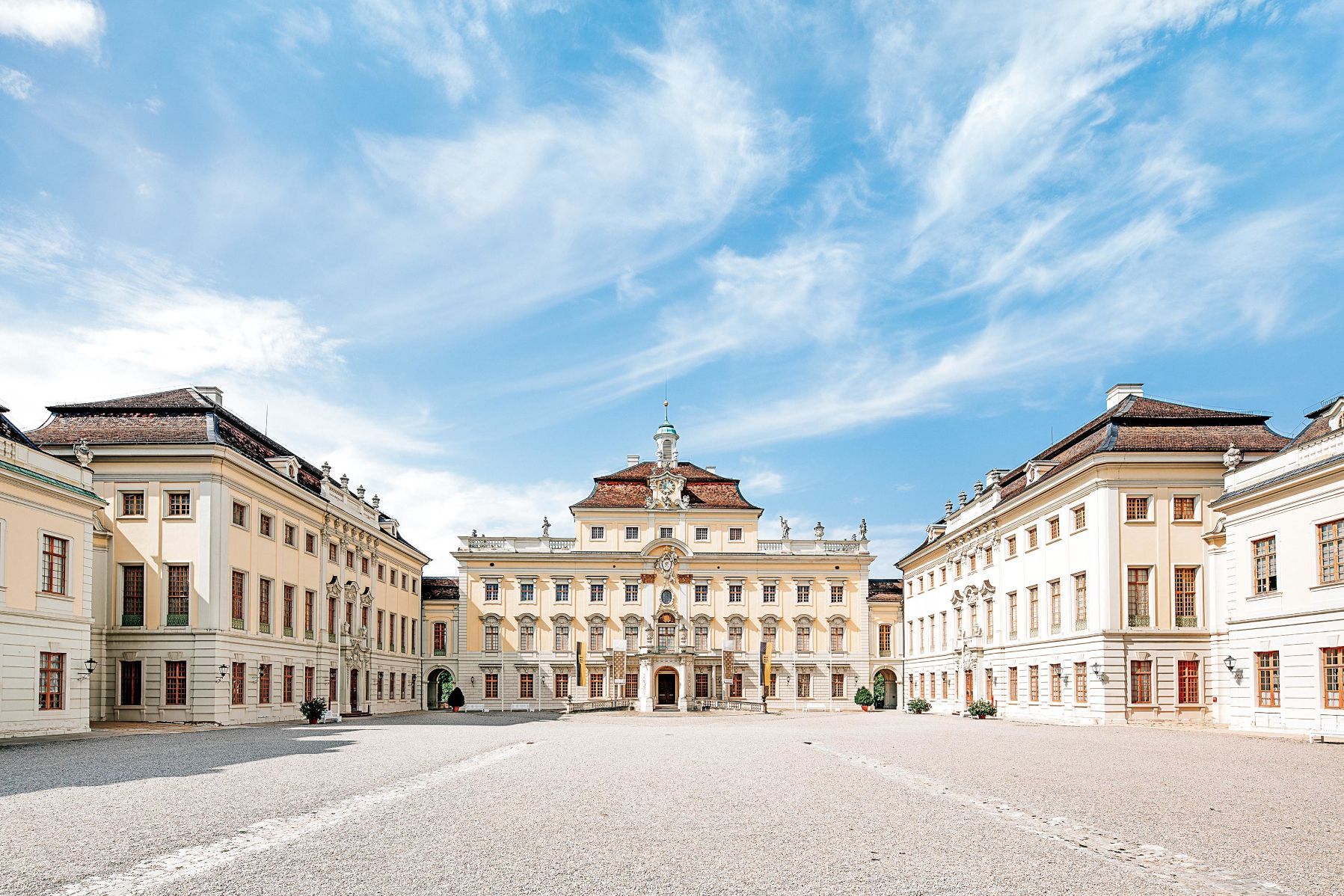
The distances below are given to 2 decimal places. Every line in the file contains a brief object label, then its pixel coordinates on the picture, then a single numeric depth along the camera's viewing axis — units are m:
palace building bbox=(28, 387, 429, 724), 35.94
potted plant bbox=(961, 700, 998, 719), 46.75
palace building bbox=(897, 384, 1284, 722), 36.91
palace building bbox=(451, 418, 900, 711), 69.75
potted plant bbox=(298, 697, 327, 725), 40.19
